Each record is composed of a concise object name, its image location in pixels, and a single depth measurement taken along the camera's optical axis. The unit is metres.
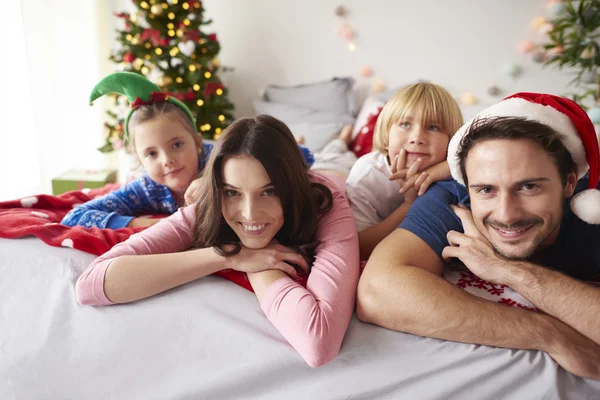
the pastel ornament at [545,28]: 3.02
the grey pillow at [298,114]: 3.30
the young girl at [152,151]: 1.71
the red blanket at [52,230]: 1.35
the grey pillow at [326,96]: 3.42
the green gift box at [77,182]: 2.94
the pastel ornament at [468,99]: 3.35
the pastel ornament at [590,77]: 2.90
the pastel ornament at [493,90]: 3.32
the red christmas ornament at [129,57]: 3.22
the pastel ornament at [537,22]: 3.07
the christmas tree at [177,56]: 3.12
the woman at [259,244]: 1.09
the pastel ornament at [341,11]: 3.45
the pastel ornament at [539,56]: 3.16
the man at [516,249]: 1.01
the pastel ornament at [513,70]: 3.22
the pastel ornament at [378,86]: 3.53
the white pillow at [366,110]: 3.10
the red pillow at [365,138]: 2.90
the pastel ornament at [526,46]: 3.17
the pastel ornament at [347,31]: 3.49
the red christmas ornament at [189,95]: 3.23
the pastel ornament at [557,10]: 2.91
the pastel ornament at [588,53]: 2.83
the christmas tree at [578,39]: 2.84
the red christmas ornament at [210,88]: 3.26
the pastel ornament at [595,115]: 2.75
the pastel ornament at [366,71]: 3.54
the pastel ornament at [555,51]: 2.97
